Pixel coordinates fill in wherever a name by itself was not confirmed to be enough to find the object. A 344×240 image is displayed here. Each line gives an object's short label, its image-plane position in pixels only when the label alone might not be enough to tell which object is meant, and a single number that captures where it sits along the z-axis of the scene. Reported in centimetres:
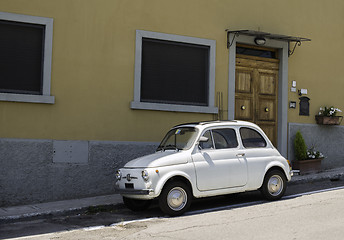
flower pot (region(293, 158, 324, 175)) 1234
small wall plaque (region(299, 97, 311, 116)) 1308
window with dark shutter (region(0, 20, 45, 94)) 973
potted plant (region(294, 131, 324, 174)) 1237
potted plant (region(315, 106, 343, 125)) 1308
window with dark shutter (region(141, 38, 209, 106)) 1110
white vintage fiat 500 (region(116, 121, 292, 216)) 786
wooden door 1239
